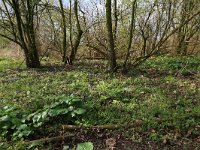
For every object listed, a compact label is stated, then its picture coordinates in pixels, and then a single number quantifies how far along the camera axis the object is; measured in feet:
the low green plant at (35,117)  8.18
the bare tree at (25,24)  18.43
